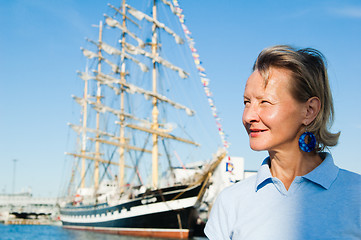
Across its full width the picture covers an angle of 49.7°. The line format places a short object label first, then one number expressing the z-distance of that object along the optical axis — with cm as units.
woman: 139
